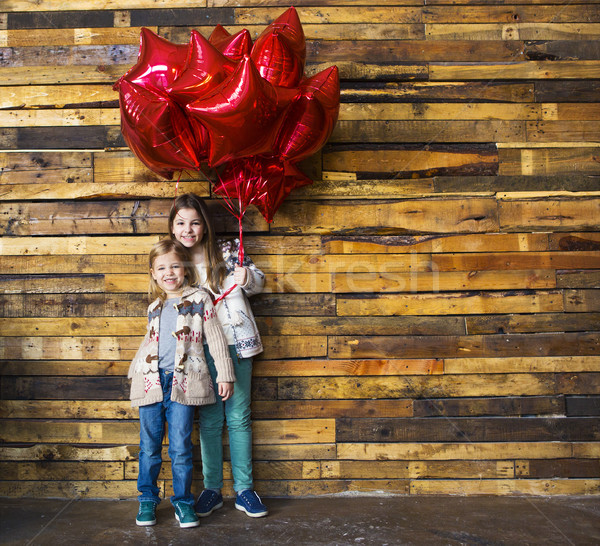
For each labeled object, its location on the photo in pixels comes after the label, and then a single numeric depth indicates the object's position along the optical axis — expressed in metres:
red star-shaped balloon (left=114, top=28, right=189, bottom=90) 1.99
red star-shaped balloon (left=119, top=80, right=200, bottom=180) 1.93
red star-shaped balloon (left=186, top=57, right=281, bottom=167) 1.75
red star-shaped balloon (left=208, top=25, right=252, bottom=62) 2.04
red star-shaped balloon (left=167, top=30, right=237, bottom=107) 1.83
